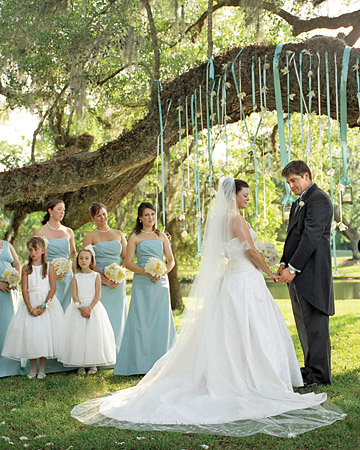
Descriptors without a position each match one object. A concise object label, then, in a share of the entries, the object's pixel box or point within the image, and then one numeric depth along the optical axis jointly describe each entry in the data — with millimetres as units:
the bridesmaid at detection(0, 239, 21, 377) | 5906
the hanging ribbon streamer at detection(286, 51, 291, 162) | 5926
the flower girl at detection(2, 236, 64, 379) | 5574
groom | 4793
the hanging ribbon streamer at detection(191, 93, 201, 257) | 6643
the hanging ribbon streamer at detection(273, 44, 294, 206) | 5792
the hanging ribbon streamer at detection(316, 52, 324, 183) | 5451
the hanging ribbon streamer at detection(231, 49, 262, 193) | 6324
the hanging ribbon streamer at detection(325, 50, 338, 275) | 4774
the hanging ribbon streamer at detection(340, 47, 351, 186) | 5450
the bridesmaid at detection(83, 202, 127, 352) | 6371
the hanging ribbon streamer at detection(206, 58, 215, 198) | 6512
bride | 3865
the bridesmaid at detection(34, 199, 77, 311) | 6316
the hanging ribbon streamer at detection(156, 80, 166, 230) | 6631
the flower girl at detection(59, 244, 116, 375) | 5684
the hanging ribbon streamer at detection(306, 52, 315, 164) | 5762
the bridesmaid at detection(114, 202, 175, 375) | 5812
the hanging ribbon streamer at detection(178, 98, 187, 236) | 6742
